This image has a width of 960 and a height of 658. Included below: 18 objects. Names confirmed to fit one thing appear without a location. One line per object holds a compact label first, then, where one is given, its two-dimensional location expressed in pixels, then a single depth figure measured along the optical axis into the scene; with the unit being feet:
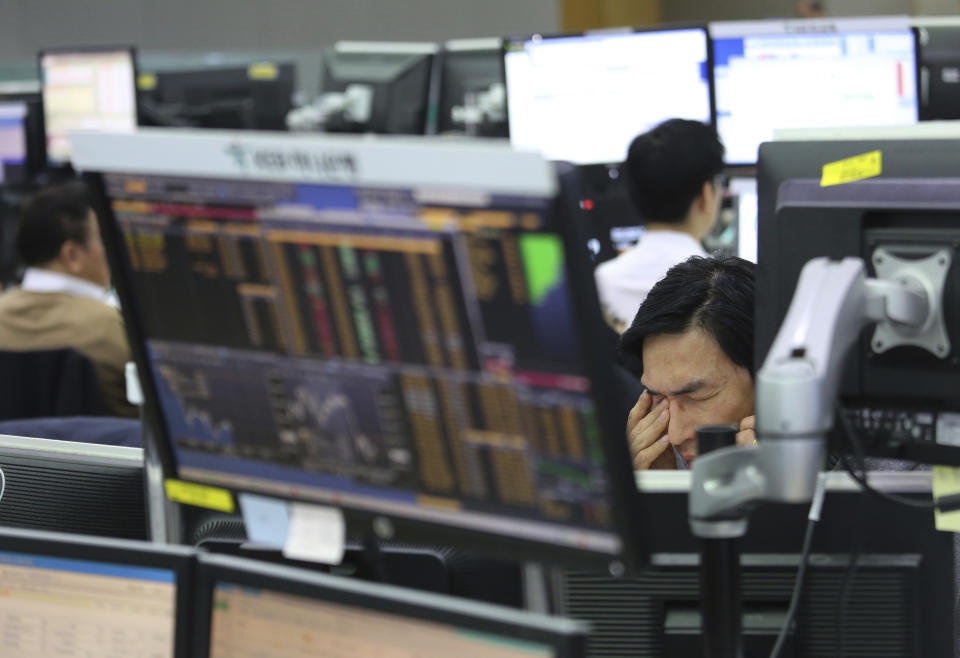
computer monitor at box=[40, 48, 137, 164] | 35.01
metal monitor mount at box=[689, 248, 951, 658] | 6.79
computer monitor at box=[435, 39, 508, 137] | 26.58
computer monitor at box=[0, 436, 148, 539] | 10.26
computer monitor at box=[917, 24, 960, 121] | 23.01
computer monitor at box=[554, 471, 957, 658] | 8.05
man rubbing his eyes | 12.75
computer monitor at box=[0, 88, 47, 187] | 34.78
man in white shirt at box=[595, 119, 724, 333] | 20.86
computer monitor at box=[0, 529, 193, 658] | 8.08
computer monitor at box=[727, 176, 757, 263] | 21.27
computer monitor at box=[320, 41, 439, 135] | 27.63
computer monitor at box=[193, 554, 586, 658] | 6.72
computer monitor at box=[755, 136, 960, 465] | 7.65
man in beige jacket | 22.86
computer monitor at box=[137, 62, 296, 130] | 31.22
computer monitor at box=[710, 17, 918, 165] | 22.48
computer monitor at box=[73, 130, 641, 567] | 6.32
